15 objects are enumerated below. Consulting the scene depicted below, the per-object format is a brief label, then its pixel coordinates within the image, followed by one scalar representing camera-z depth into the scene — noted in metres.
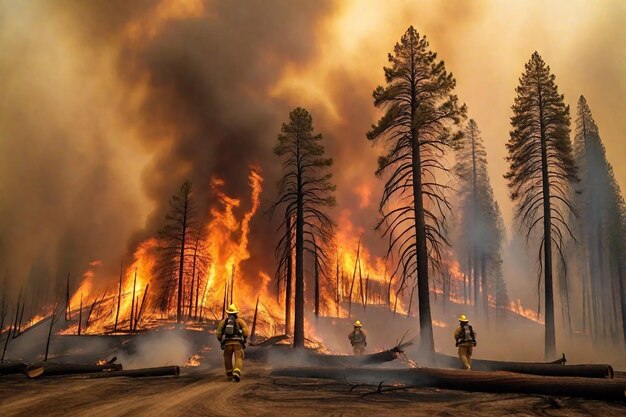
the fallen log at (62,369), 12.70
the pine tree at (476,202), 41.94
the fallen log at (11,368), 13.97
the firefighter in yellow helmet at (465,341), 14.43
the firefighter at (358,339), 20.41
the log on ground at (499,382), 7.51
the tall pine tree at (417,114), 18.34
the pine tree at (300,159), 22.72
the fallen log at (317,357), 14.30
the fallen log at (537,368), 9.59
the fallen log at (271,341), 22.38
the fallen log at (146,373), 13.10
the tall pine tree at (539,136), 22.19
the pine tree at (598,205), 38.53
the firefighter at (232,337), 12.48
